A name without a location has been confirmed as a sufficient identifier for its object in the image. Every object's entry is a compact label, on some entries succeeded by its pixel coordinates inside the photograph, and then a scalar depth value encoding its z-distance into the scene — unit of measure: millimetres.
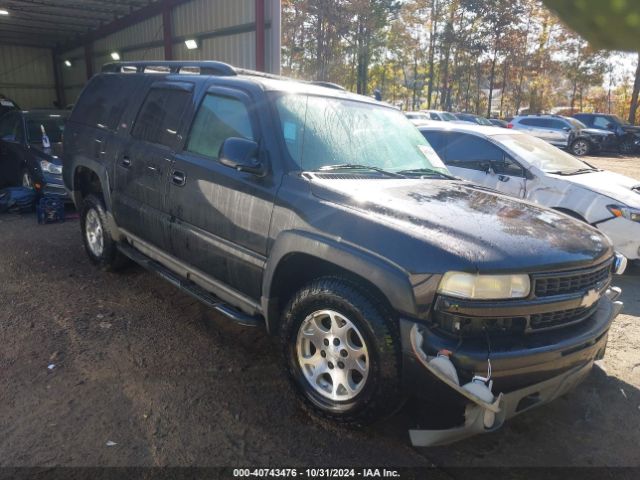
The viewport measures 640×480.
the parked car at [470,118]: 24588
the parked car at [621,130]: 22766
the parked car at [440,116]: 23855
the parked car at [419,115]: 21962
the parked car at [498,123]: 25450
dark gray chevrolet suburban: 2367
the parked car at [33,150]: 7773
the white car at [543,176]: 5527
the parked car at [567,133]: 21938
